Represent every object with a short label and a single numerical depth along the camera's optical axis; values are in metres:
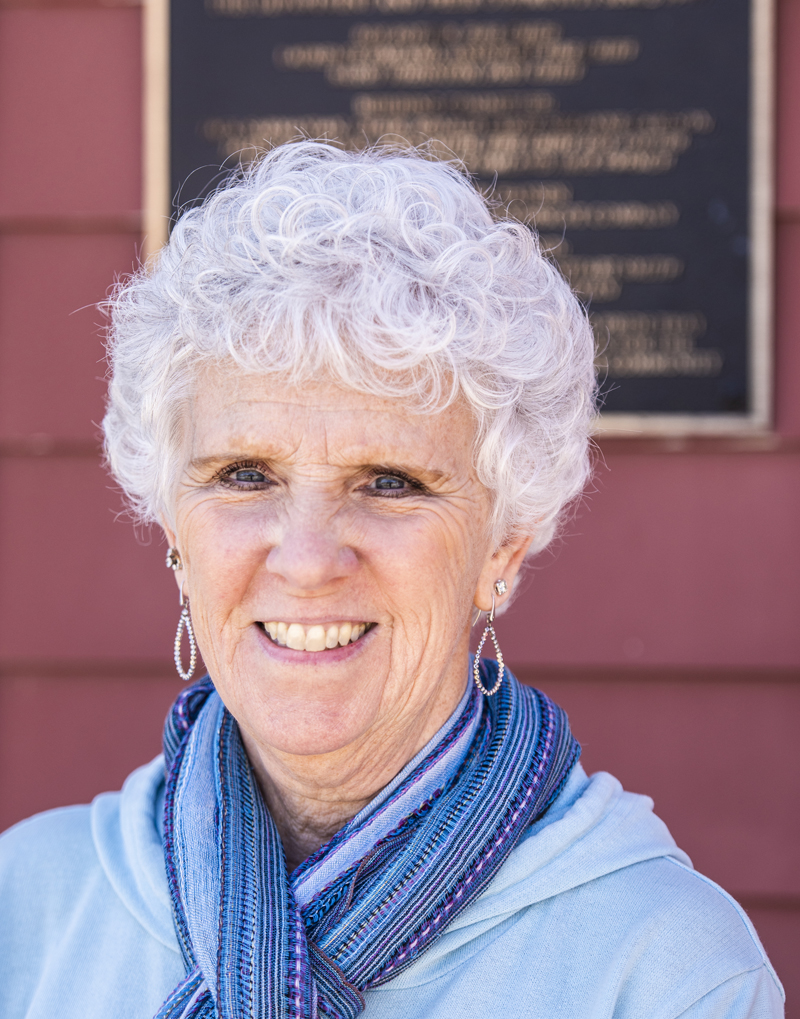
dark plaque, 1.50
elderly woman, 1.18
